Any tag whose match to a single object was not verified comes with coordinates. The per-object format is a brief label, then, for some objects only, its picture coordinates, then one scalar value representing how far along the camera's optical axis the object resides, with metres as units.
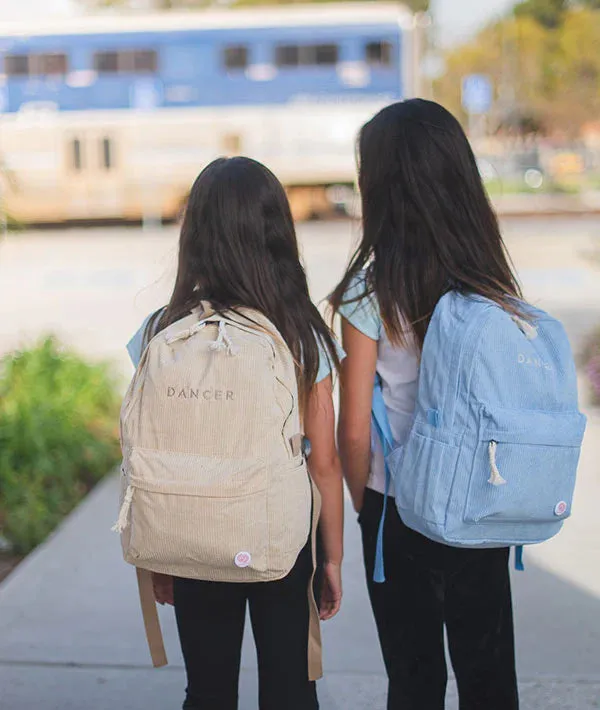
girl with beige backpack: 2.00
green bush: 4.90
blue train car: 21.67
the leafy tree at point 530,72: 35.62
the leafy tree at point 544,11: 49.16
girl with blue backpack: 2.23
